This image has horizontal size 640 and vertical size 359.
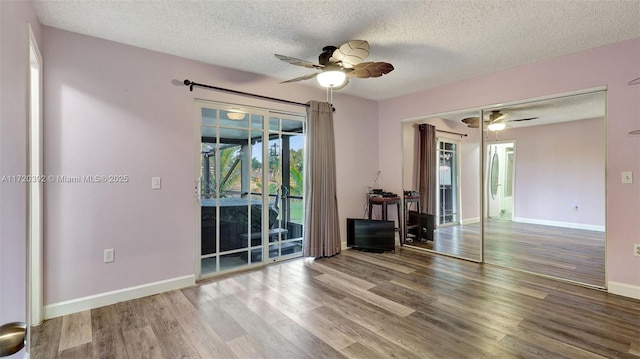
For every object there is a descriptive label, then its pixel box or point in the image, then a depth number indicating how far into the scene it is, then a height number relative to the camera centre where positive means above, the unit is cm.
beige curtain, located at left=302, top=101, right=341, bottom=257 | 415 -10
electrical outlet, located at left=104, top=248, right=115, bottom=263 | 278 -71
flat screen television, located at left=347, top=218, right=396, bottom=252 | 450 -85
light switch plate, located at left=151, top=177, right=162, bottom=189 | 304 -2
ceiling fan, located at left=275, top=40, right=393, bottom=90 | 255 +107
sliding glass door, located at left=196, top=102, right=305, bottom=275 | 346 -6
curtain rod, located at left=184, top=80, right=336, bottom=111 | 322 +109
